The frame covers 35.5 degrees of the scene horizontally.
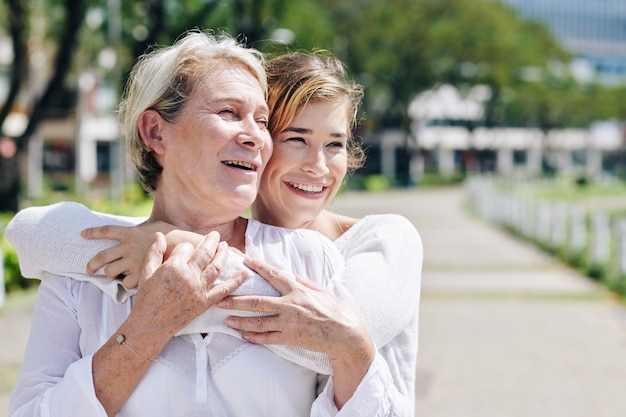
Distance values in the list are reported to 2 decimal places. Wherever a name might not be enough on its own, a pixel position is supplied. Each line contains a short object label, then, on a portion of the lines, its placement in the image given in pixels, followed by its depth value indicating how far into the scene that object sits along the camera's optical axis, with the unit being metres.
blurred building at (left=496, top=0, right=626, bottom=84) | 105.69
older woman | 1.97
